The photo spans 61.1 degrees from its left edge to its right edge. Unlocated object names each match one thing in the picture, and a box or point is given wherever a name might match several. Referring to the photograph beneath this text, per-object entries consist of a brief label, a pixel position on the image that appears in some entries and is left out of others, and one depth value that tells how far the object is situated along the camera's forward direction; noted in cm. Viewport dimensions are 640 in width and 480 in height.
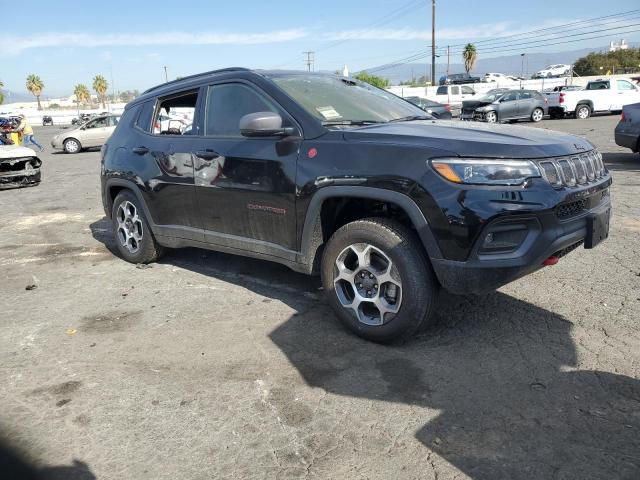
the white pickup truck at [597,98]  2414
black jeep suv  310
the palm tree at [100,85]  11067
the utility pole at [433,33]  5161
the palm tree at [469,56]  7025
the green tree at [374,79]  6819
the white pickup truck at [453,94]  3491
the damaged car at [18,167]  1252
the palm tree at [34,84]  10544
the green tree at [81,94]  12044
